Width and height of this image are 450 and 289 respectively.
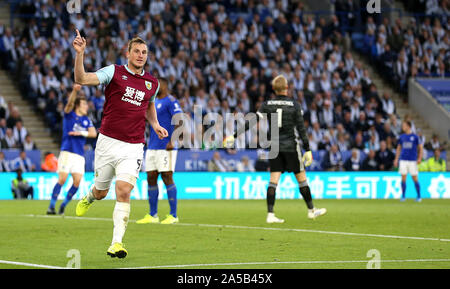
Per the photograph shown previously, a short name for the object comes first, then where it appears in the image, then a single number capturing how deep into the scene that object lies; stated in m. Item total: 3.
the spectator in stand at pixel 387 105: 32.41
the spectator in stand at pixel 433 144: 30.55
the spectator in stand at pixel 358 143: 29.44
